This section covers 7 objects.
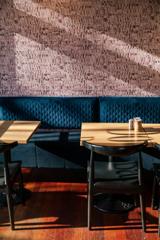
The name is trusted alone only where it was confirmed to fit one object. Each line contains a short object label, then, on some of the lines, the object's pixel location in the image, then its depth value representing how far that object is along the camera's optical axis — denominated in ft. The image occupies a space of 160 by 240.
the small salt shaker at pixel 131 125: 9.84
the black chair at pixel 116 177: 7.75
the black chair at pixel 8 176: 8.06
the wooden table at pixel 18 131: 9.02
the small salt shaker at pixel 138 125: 9.55
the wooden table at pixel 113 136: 8.74
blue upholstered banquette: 11.80
